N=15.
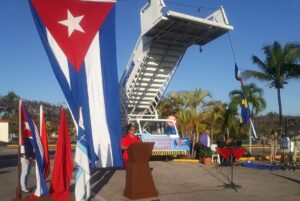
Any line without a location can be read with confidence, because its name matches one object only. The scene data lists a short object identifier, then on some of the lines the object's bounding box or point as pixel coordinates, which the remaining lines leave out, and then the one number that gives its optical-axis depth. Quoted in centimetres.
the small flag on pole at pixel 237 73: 1307
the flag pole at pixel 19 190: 484
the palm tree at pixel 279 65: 1692
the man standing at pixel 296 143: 1113
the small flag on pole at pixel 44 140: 546
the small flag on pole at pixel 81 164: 517
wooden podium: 597
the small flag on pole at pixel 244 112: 1385
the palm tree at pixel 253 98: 2187
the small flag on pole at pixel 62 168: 499
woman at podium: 645
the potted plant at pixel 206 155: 1193
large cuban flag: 639
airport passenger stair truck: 1025
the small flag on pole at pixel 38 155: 515
